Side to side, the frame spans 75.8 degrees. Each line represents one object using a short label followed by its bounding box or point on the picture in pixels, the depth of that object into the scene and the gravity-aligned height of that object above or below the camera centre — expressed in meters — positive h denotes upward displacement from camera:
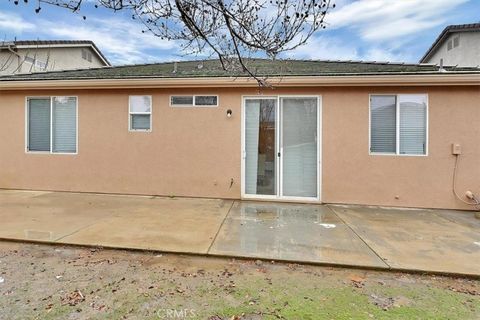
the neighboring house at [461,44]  15.18 +5.92
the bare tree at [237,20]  3.24 +1.58
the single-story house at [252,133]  6.85 +0.62
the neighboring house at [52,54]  13.45 +5.32
